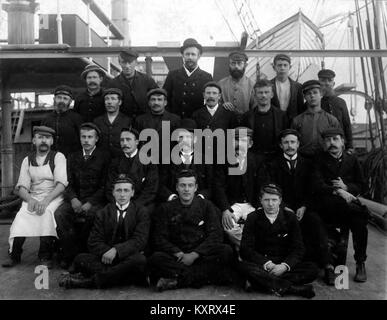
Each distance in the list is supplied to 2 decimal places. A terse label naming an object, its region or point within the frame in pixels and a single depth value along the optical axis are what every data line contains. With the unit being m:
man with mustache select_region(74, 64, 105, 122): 5.21
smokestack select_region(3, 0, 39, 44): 7.33
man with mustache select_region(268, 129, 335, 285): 4.30
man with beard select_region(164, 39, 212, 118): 5.22
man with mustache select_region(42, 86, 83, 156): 5.11
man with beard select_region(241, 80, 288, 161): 4.73
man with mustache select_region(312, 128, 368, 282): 4.09
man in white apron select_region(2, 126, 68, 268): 4.47
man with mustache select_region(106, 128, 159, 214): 4.43
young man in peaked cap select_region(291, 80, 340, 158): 4.78
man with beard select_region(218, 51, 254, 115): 5.32
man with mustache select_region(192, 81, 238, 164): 4.81
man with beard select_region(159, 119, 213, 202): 4.52
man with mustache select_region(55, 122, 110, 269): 4.37
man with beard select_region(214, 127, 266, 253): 4.51
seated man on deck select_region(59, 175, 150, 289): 3.74
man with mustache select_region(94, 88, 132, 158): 4.83
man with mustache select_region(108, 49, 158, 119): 5.36
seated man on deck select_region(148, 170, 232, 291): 3.78
